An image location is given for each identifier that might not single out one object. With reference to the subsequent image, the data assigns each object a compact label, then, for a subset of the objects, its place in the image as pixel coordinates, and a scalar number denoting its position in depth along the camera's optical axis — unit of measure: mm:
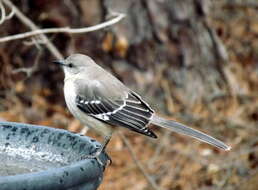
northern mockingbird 8727
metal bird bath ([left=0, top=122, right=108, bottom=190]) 6863
